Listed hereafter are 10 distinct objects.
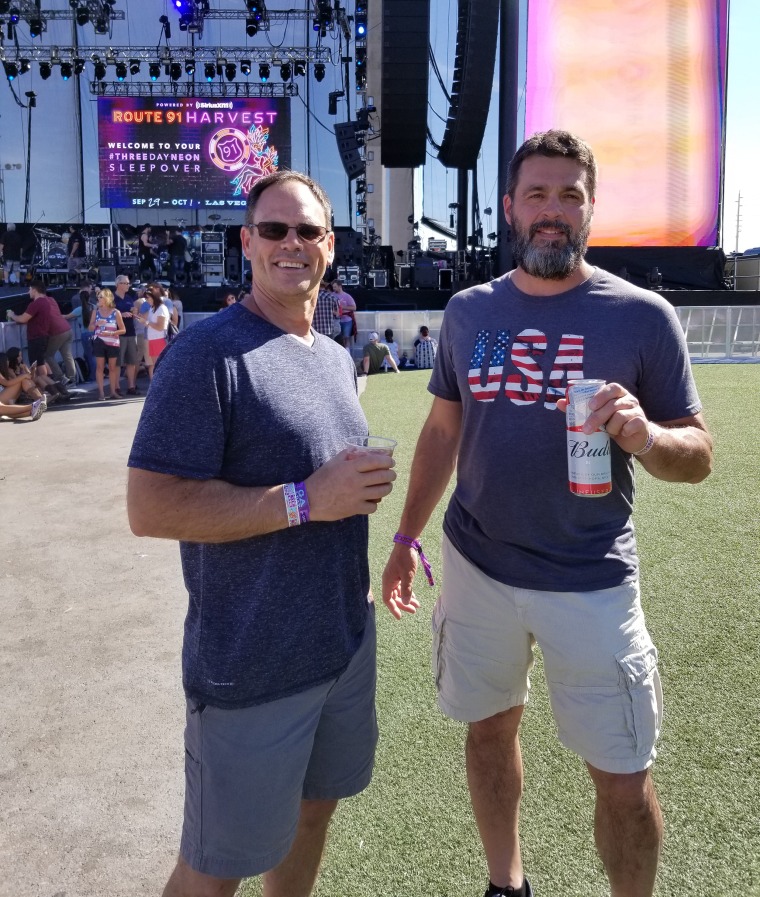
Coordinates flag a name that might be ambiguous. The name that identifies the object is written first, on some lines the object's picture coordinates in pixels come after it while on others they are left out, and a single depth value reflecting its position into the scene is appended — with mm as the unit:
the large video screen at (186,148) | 22438
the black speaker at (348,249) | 22312
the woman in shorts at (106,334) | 10773
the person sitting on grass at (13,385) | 9640
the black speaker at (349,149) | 23031
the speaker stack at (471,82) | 15523
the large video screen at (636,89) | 17828
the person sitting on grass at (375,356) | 14711
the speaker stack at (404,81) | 14797
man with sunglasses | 1431
